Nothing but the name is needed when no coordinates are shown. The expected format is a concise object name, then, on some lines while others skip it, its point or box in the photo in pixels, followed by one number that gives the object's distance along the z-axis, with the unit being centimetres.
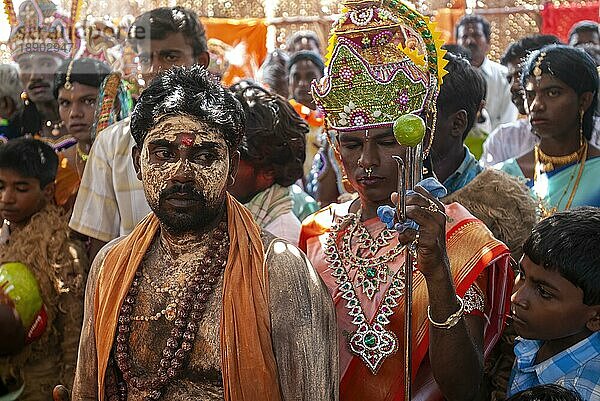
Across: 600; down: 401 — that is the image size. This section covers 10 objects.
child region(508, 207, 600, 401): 269
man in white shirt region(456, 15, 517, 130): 726
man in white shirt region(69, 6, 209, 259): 393
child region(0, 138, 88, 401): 407
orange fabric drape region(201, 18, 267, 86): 1078
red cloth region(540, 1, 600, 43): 943
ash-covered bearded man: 246
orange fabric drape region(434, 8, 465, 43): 928
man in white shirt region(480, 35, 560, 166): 531
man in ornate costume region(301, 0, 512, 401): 264
